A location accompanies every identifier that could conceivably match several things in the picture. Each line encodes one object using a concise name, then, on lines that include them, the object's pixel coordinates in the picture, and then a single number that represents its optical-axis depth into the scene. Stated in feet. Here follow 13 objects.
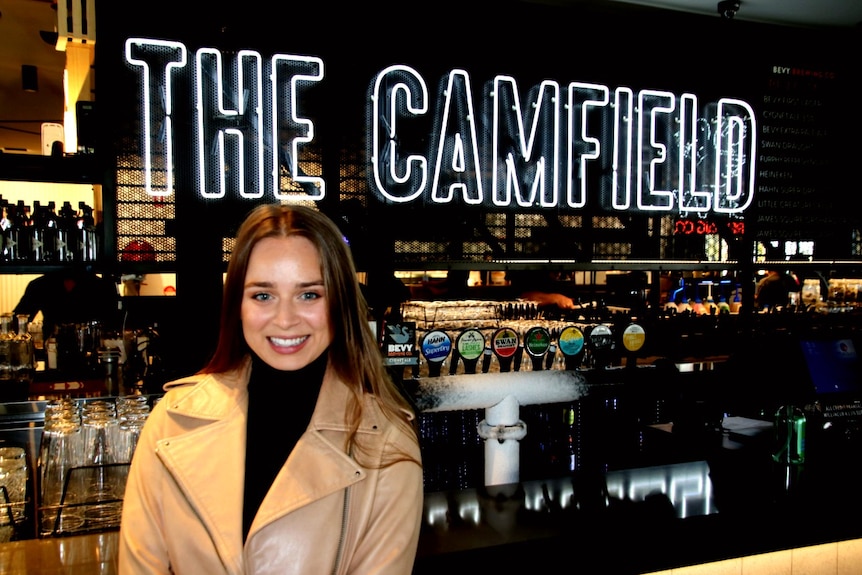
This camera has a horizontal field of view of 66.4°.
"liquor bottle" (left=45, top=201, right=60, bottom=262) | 12.27
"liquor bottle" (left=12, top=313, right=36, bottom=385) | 10.81
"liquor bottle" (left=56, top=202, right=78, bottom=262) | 12.34
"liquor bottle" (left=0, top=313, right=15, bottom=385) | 10.72
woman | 4.28
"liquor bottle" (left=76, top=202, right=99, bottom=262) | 12.16
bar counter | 5.90
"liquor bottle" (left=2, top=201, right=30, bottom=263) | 11.85
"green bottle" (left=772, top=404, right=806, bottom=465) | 7.84
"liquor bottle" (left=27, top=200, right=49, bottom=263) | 12.06
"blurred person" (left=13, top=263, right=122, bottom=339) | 14.32
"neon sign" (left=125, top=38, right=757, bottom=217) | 11.13
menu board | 15.06
